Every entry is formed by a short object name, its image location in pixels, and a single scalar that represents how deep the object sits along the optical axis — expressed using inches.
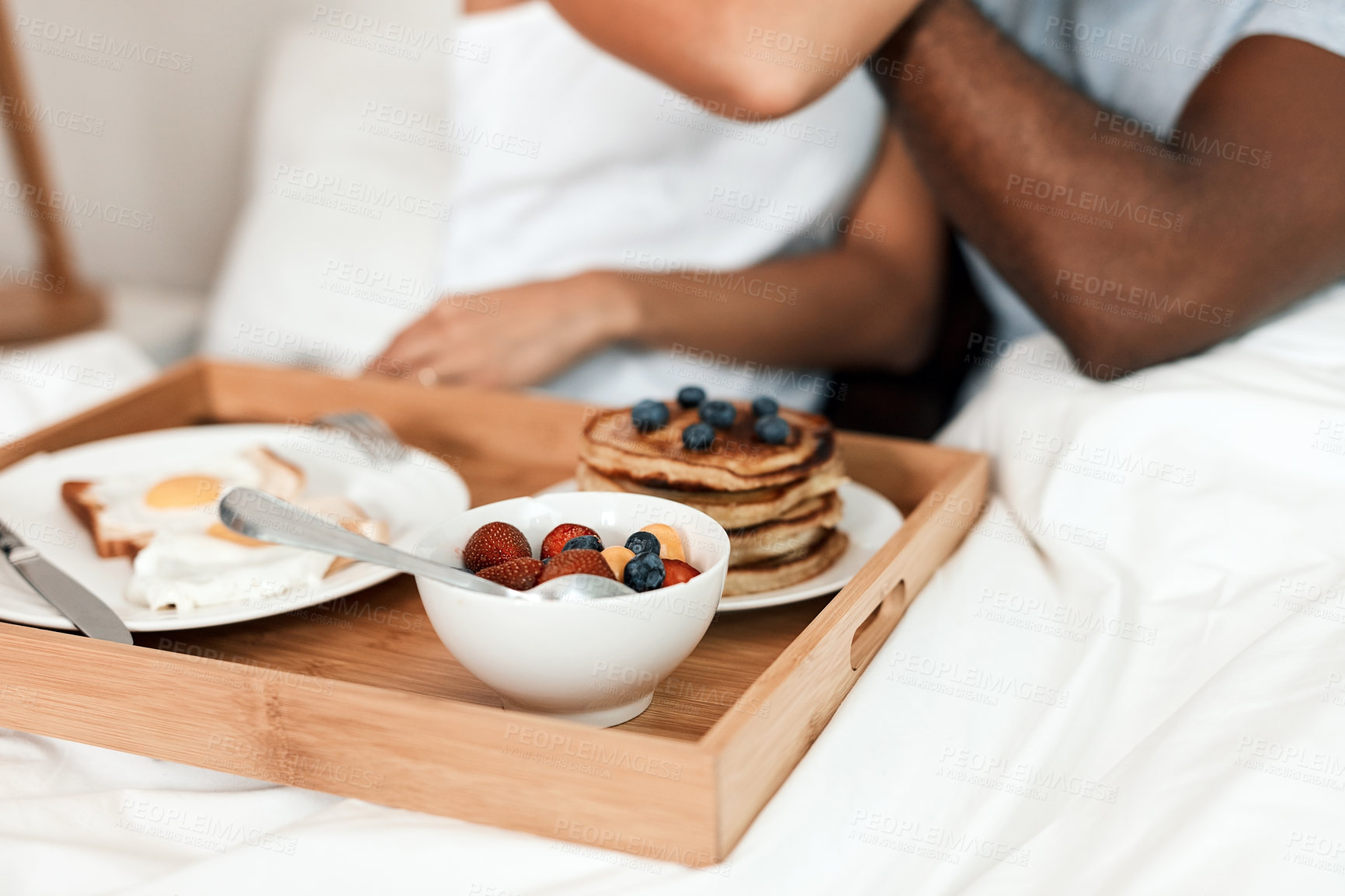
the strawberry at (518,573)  24.2
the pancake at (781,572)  31.3
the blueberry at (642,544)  25.3
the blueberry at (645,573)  24.0
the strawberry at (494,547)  25.5
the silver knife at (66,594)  27.7
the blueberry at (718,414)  34.2
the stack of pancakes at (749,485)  31.5
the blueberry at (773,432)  33.1
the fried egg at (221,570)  29.9
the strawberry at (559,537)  26.5
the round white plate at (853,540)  30.5
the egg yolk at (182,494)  36.0
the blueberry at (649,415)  33.8
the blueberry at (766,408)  34.7
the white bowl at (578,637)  22.8
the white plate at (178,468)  29.5
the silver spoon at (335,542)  23.2
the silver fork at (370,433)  41.0
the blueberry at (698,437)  31.9
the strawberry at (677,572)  25.0
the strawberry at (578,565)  23.8
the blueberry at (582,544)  25.4
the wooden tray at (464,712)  21.3
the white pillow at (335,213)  74.2
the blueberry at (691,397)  36.0
